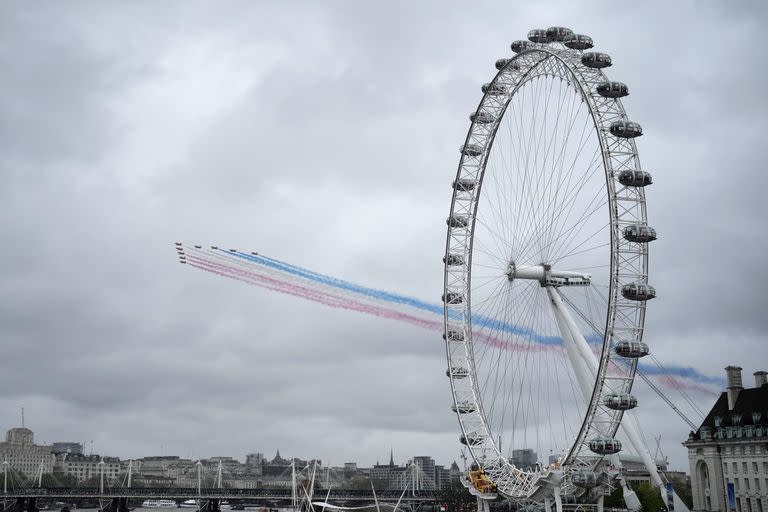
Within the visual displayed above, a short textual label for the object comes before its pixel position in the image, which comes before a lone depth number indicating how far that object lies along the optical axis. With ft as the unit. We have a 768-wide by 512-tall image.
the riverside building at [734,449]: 329.93
